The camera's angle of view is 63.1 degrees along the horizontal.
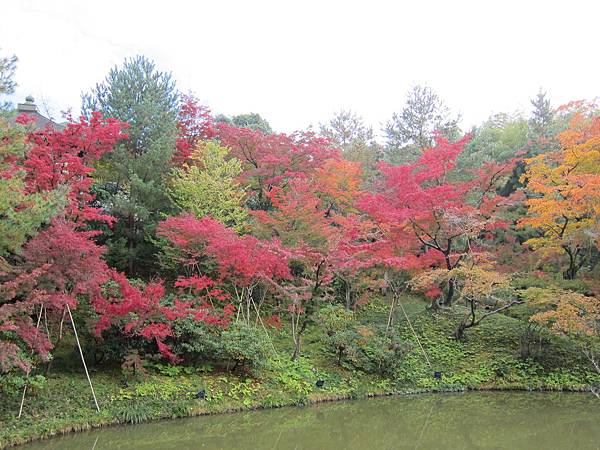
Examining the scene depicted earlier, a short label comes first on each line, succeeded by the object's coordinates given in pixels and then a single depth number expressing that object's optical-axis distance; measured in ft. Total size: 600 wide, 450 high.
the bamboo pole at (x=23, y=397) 28.90
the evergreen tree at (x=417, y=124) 105.29
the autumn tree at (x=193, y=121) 59.06
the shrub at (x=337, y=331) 45.50
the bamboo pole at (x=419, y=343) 48.70
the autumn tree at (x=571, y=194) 44.93
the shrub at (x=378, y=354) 45.50
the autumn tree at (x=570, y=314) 40.73
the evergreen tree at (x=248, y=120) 98.31
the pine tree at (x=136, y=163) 48.03
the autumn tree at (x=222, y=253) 41.09
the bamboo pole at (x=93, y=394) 31.68
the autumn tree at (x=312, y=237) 44.19
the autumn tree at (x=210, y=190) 47.91
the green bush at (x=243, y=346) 38.88
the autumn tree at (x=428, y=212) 50.93
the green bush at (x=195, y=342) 38.42
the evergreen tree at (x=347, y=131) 116.78
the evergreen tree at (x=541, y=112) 99.55
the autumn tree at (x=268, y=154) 57.82
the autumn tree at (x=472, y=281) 47.05
